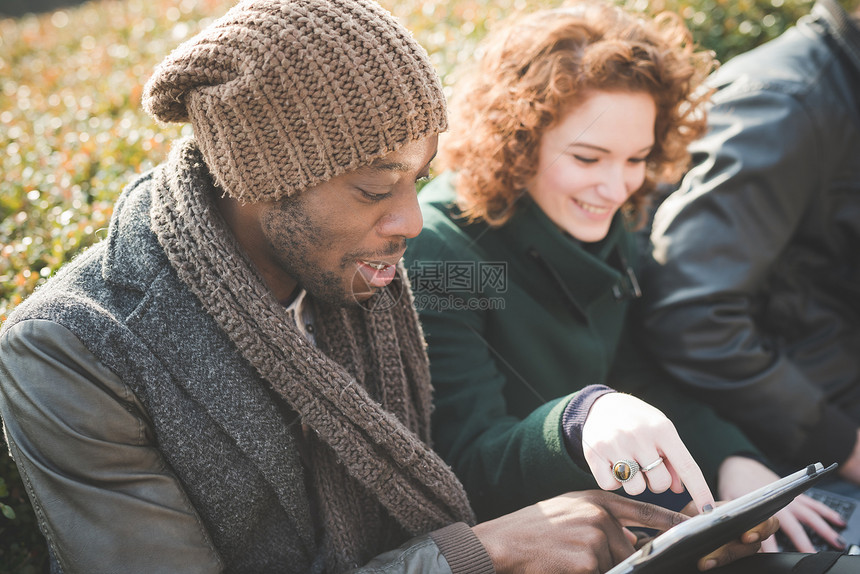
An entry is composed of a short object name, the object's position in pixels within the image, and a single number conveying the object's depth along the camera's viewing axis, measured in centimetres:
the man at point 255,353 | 171
